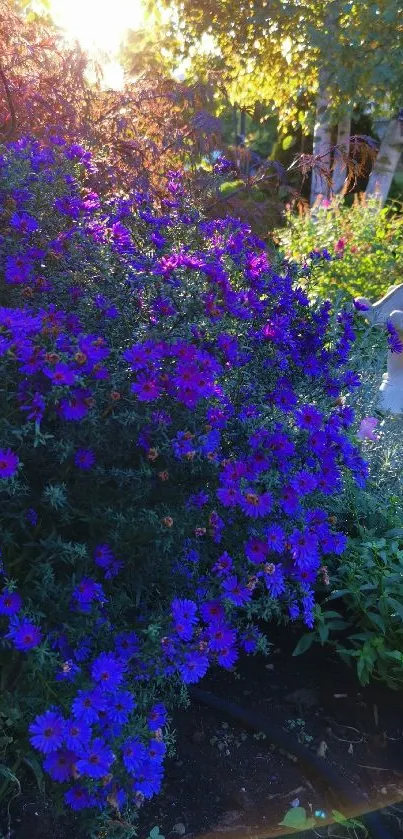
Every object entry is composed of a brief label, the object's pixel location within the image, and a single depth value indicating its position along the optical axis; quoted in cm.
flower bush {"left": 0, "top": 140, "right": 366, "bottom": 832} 154
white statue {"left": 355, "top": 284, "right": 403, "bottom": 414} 381
